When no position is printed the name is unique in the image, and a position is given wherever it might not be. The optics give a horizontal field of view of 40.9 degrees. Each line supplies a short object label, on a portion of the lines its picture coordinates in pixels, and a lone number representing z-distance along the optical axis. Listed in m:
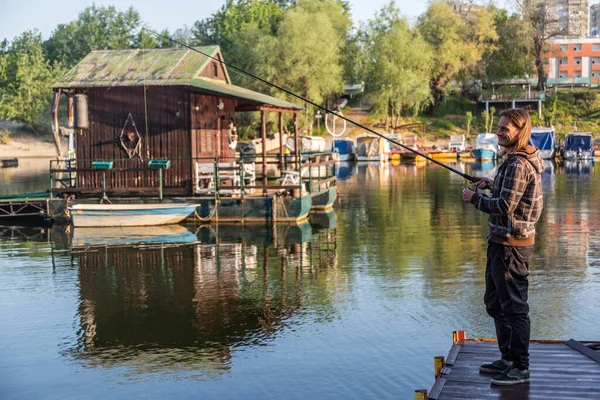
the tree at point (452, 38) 71.94
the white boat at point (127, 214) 22.60
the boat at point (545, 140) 59.28
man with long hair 6.72
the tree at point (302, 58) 63.75
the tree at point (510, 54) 75.56
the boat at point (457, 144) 61.31
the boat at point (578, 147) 59.00
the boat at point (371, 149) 60.34
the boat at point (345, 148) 62.22
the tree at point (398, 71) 67.56
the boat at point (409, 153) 60.78
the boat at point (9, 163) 60.75
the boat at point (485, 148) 57.38
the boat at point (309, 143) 58.09
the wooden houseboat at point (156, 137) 23.48
